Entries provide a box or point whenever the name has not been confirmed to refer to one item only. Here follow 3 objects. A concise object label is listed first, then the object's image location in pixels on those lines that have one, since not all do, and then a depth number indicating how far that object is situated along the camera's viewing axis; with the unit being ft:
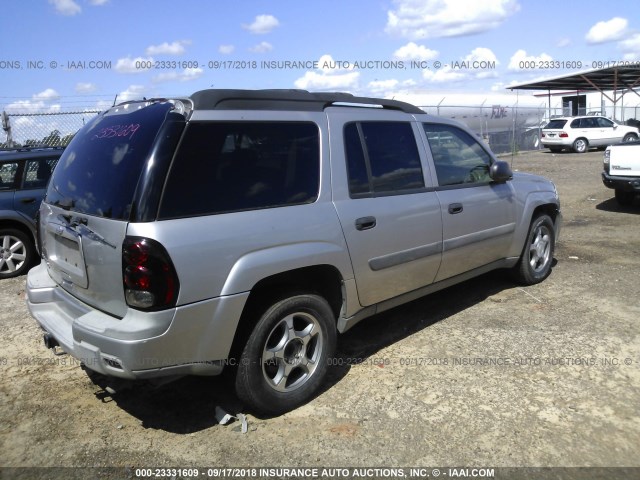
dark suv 22.35
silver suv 9.31
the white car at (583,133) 76.68
